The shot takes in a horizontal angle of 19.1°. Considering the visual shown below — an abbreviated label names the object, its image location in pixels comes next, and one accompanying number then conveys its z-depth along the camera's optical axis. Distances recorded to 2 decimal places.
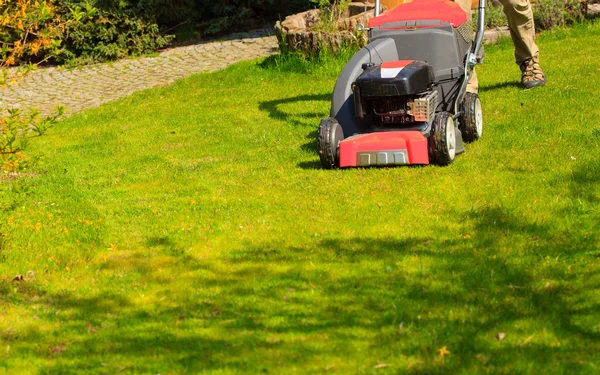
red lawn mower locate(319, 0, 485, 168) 13.68
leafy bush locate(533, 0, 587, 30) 24.07
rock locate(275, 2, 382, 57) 22.98
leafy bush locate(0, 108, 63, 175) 10.55
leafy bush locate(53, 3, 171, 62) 28.75
